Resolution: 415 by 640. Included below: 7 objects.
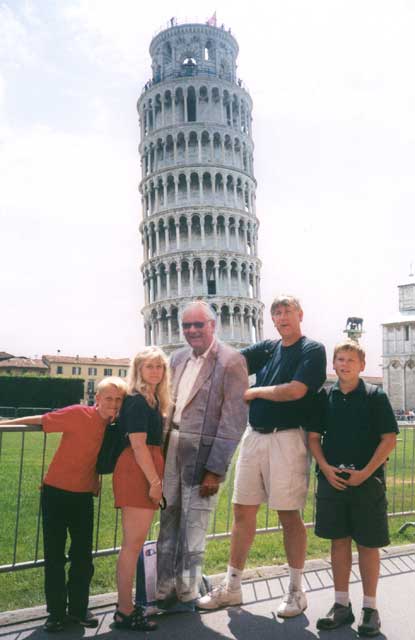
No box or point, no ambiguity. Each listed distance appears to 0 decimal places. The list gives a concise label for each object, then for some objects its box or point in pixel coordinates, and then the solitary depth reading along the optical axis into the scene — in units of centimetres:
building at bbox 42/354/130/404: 8300
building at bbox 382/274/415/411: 6444
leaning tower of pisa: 5188
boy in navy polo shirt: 397
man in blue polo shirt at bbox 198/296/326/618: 416
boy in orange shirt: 386
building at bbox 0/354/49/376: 7475
